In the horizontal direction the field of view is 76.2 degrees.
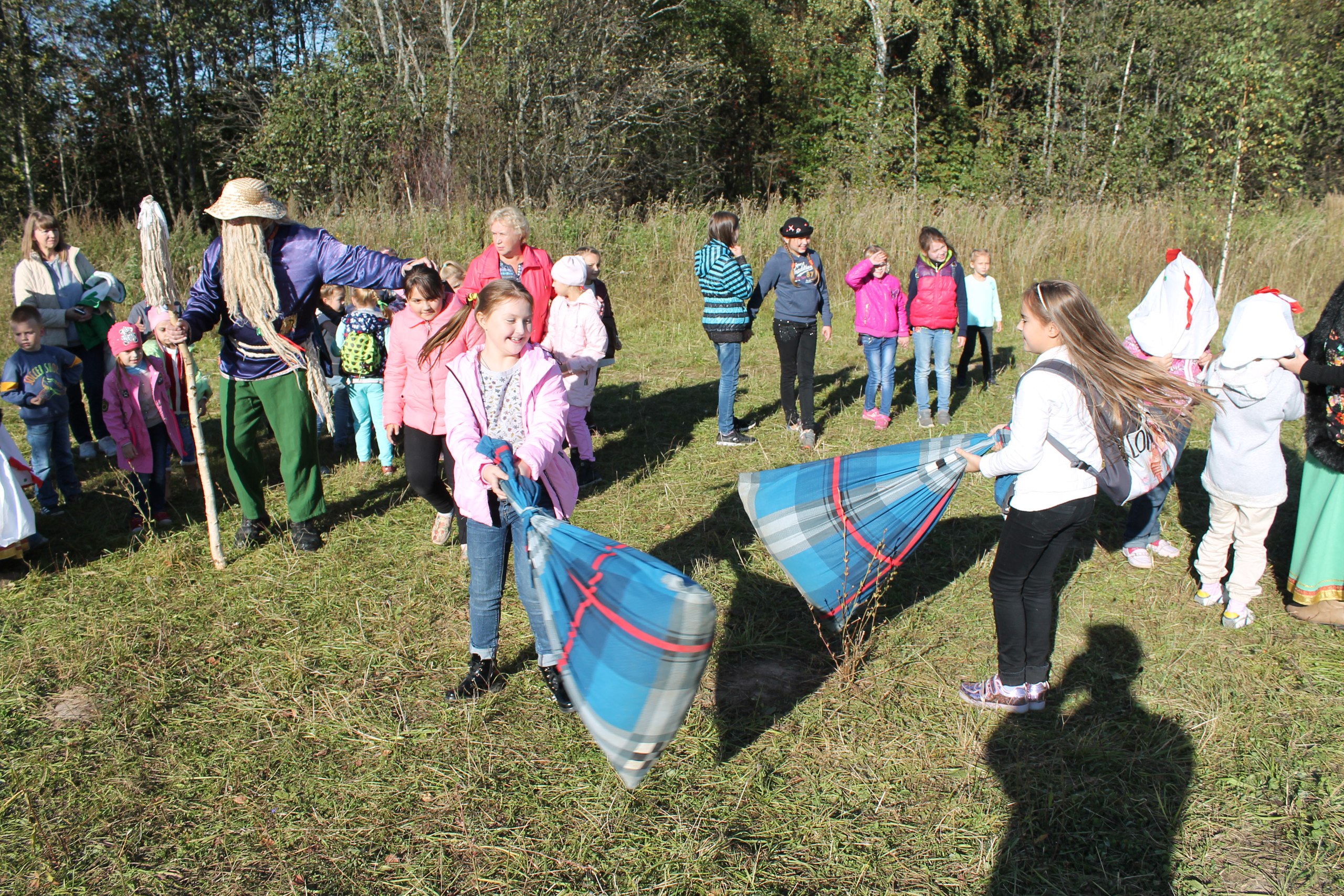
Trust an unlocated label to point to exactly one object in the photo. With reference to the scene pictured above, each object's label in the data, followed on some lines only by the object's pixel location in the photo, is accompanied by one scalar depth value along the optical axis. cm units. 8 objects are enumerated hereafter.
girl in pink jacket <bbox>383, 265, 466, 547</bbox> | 526
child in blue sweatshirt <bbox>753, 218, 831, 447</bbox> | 740
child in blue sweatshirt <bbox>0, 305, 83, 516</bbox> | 590
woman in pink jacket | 615
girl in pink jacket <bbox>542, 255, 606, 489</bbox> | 649
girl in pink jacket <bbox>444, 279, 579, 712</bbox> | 339
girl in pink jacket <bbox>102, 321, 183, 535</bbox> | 573
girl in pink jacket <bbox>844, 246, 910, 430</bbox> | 808
